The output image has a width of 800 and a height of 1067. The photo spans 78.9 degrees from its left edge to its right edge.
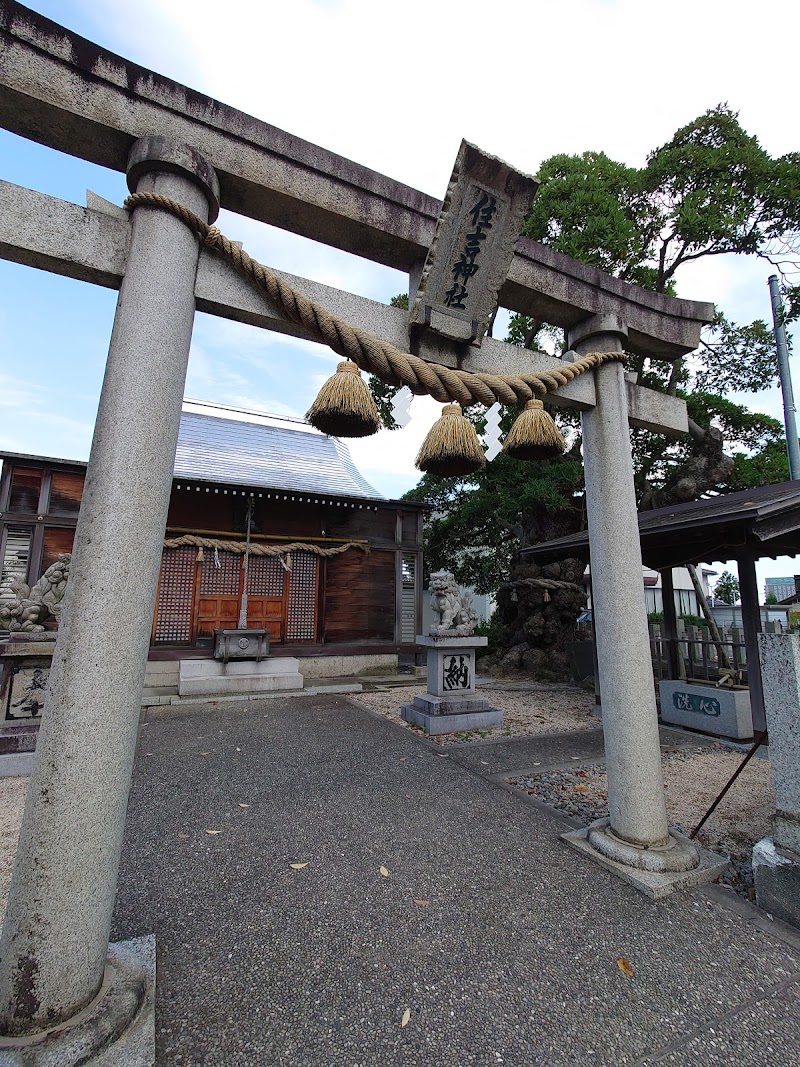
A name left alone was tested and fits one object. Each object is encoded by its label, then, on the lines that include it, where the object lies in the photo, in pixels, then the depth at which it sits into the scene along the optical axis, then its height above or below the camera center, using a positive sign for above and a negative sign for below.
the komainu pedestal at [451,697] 7.27 -1.12
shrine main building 10.39 +1.73
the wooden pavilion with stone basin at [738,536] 6.16 +1.35
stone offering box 10.19 -0.53
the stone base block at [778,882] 2.82 -1.46
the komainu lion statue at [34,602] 6.02 +0.15
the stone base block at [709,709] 7.14 -1.20
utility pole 9.76 +4.51
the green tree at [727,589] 23.82 +2.09
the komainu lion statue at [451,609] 8.01 +0.26
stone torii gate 1.87 +1.10
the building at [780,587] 27.11 +2.66
